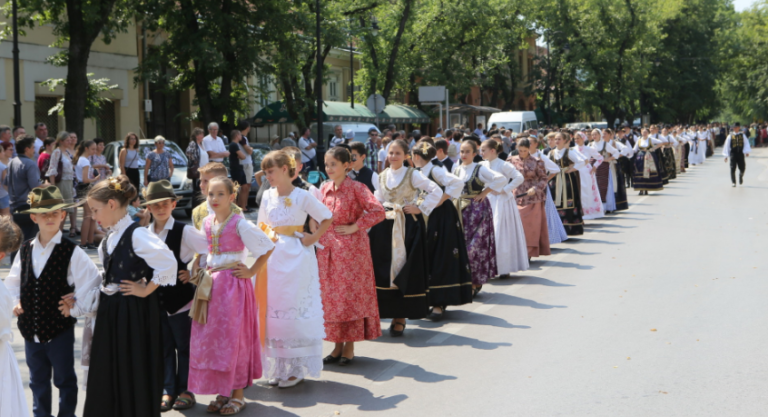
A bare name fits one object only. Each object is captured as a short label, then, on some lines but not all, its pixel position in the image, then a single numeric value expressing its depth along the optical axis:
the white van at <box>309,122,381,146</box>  26.44
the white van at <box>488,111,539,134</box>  37.12
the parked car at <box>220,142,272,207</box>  19.05
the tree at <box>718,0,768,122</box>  58.50
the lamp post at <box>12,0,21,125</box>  18.20
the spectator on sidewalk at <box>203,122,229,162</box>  16.94
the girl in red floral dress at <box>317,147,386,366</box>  6.37
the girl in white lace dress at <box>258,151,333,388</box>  5.70
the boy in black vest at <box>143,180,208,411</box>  5.06
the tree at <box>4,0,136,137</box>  18.22
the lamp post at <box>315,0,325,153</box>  24.86
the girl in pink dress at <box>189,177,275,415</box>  5.14
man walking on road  25.22
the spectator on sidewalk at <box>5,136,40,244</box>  11.20
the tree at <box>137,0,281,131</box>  21.86
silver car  16.61
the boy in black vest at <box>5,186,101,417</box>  4.53
